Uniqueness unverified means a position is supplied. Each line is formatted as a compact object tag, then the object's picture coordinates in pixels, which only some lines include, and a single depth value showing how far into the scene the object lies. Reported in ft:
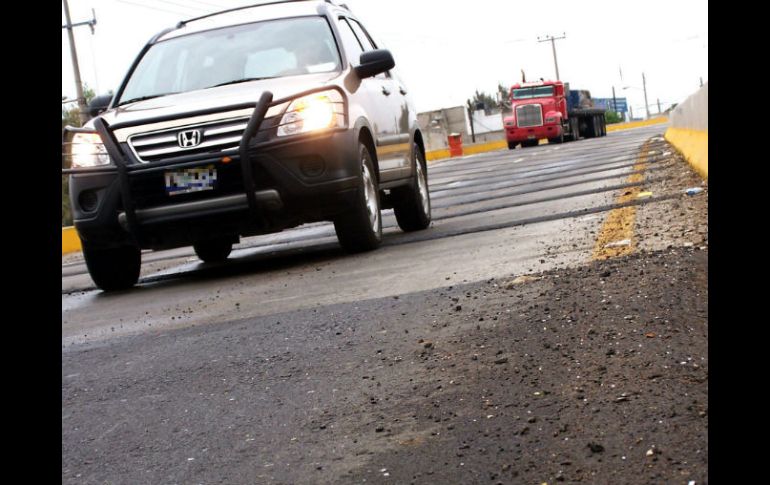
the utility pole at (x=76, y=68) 111.43
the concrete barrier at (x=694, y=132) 41.31
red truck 155.02
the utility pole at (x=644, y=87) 506.48
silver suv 26.66
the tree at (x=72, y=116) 199.11
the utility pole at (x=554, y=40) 331.57
